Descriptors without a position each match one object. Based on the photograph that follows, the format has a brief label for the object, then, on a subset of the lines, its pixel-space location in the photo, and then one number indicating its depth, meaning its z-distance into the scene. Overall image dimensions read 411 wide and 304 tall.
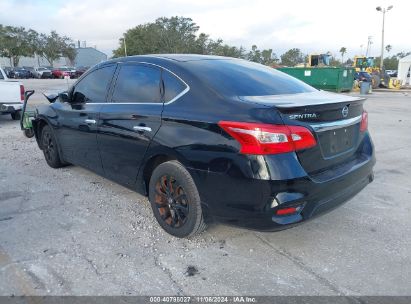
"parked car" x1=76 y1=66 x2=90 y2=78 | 47.07
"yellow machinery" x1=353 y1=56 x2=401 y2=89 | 31.01
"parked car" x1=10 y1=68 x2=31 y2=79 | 47.62
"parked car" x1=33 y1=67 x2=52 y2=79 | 48.72
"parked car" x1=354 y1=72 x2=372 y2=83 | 29.17
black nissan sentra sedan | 2.84
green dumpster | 24.67
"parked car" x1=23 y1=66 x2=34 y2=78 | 49.28
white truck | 10.37
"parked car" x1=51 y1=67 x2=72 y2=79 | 48.30
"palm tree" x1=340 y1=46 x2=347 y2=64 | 102.51
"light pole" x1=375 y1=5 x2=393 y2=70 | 40.03
